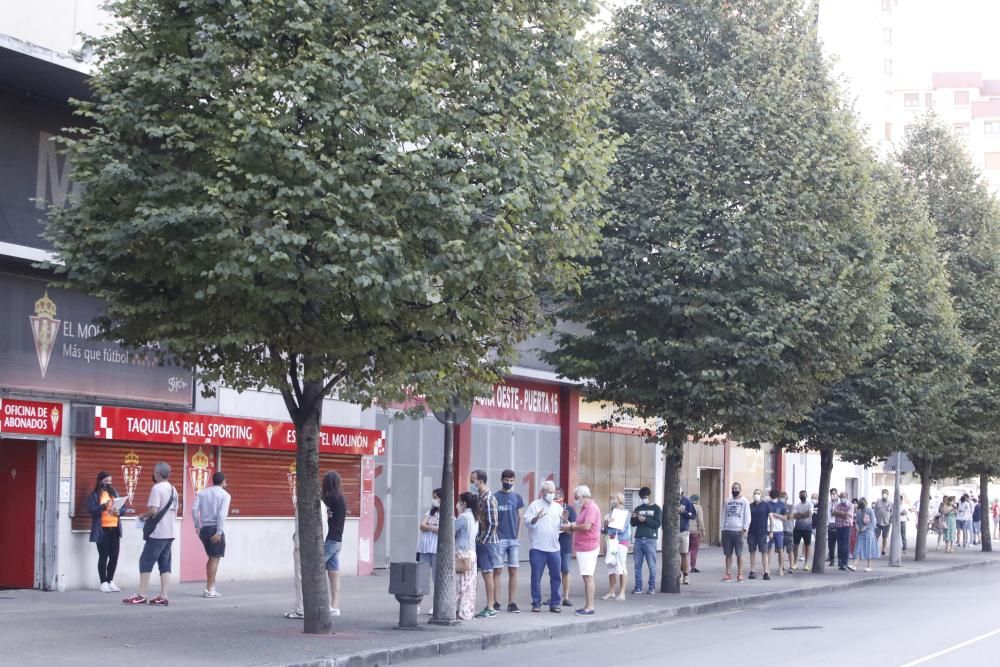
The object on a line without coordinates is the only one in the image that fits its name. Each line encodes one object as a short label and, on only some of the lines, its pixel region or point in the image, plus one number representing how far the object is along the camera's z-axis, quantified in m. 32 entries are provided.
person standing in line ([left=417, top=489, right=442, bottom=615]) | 18.89
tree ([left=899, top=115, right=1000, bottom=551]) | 38.94
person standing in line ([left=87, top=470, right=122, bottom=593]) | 19.64
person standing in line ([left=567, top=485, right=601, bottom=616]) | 20.20
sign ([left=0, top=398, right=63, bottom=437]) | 19.03
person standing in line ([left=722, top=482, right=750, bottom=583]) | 27.28
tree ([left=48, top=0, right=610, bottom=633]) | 13.56
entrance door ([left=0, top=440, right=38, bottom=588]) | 19.78
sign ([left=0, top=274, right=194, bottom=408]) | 19.25
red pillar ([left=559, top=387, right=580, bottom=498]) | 34.78
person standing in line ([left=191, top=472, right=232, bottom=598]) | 19.03
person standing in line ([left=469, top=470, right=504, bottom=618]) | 18.45
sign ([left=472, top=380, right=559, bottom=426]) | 31.45
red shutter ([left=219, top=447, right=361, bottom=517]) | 23.42
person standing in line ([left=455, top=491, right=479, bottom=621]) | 17.77
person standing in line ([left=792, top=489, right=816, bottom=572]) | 31.41
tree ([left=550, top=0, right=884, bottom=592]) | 21.97
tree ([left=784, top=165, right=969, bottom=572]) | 31.16
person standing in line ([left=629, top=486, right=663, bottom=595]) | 23.08
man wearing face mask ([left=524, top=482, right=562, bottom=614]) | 19.62
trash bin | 16.34
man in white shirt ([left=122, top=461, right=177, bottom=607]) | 18.34
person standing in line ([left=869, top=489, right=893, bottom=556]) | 38.91
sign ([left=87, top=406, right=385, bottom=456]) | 20.69
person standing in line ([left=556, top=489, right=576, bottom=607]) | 21.00
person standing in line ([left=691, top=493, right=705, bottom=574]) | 27.11
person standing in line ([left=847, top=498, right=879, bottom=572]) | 35.50
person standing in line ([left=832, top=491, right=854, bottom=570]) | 33.34
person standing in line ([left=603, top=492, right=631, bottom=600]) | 21.06
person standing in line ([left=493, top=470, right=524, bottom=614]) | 19.23
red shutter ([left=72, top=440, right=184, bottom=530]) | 20.27
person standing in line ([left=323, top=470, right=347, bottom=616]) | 17.25
